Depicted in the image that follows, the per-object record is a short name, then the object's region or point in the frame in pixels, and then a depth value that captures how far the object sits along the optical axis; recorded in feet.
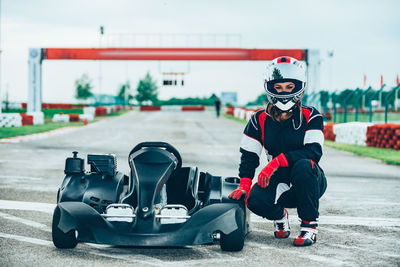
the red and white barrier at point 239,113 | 143.68
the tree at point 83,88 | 426.51
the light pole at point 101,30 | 200.65
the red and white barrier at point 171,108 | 274.79
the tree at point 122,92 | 455.79
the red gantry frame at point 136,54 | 125.18
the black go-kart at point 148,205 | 14.88
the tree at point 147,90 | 471.62
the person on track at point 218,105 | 174.66
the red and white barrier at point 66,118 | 123.87
